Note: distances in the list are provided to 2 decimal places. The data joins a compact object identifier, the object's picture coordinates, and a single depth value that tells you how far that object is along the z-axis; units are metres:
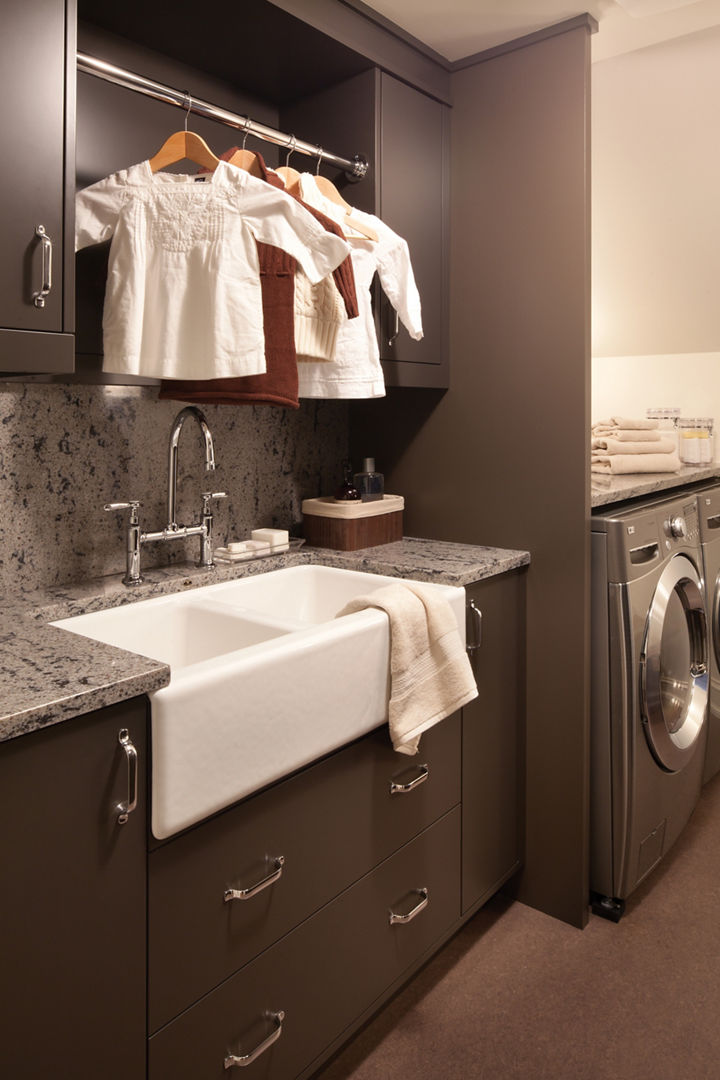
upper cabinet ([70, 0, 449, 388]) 1.65
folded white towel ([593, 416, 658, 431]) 2.78
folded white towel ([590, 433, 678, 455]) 2.70
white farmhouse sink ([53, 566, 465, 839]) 1.13
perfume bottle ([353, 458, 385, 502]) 2.23
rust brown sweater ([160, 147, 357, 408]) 1.54
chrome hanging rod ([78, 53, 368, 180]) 1.42
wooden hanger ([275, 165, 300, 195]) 1.73
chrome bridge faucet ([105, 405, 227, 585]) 1.74
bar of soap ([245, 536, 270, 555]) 2.02
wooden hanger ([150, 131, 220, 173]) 1.54
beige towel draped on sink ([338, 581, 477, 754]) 1.52
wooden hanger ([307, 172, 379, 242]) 1.78
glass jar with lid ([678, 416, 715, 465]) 3.23
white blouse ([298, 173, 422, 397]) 1.80
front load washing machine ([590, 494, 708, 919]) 2.03
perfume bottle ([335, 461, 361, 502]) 2.20
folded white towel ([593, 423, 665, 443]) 2.73
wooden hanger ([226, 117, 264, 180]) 1.63
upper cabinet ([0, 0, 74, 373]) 1.18
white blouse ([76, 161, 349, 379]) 1.45
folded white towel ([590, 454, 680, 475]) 2.67
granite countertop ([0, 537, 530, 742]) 1.00
